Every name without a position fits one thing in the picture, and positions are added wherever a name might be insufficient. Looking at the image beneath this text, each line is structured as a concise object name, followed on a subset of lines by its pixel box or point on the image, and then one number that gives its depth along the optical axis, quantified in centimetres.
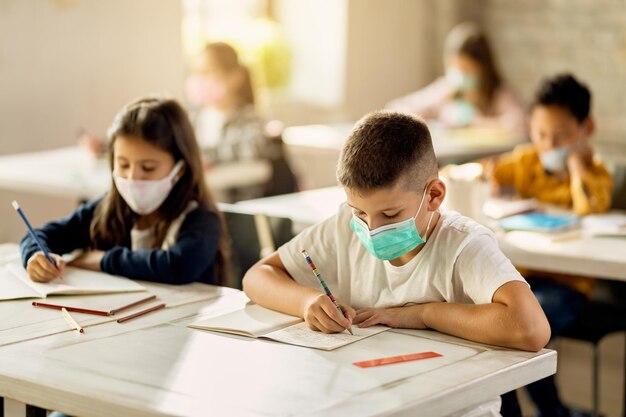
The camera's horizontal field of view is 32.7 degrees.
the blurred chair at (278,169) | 483
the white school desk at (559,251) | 270
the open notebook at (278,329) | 190
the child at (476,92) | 581
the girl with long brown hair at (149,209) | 254
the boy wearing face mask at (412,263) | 189
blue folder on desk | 303
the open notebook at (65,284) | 226
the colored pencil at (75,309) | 210
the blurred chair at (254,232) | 281
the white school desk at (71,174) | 384
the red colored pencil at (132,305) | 212
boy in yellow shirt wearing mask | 342
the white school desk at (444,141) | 490
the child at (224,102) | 479
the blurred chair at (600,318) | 312
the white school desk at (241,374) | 157
